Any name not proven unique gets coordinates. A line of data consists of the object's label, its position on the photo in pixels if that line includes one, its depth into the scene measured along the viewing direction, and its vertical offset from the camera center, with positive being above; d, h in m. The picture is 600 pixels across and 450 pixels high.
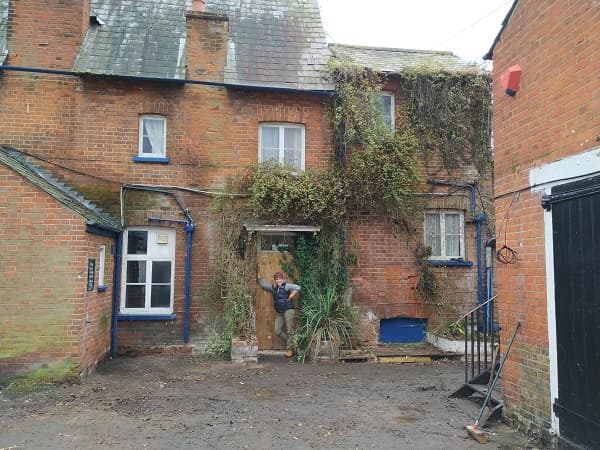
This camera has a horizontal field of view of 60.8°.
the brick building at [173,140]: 10.53 +2.65
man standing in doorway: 10.50 -0.79
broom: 5.73 -1.85
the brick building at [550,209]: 4.85 +0.65
